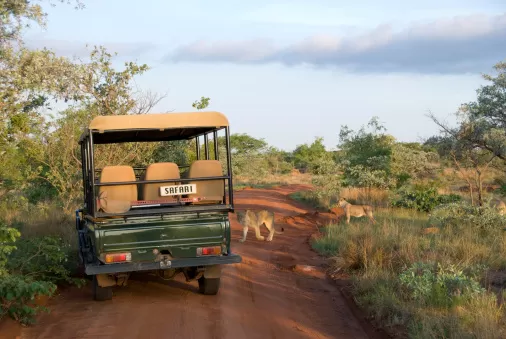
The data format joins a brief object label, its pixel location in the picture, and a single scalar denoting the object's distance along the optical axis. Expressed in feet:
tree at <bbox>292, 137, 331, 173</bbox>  196.46
